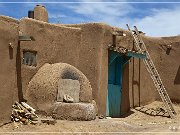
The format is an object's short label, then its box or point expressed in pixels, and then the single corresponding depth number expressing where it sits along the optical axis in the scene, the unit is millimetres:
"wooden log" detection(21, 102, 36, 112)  14172
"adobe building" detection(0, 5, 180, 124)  13789
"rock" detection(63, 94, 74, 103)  14958
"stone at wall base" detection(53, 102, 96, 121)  14472
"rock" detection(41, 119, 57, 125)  13180
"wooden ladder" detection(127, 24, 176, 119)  18438
